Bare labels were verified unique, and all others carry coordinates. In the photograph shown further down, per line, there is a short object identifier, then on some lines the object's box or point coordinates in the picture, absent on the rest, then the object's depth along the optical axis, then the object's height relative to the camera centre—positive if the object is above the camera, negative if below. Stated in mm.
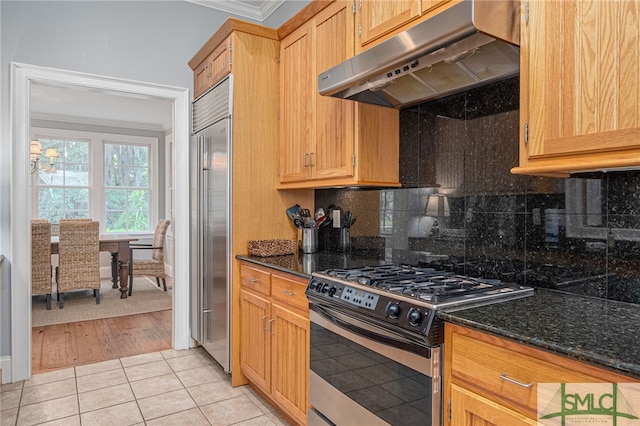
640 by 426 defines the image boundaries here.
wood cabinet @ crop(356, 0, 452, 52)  1783 +858
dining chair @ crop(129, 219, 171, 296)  5699 -769
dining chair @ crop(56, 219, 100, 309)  5000 -601
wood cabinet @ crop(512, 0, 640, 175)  1192 +369
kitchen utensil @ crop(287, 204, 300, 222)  3045 -24
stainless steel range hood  1436 +593
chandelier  5398 +676
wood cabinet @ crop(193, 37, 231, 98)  2945 +1049
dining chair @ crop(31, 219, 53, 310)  4762 -581
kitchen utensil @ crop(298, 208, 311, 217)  3066 -31
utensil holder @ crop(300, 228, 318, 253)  2914 -221
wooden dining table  5453 -566
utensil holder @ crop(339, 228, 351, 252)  2832 -210
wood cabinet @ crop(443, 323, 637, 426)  1066 -475
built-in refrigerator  2900 -92
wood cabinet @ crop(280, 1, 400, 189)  2291 +490
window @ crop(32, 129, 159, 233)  6742 +439
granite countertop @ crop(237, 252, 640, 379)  999 -339
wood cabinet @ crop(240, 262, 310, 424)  2186 -737
